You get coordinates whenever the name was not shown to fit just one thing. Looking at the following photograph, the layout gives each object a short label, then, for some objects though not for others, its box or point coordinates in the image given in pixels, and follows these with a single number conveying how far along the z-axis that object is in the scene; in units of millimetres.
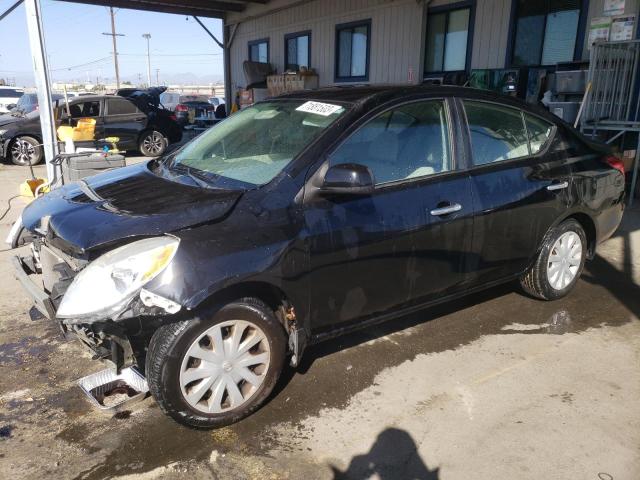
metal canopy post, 6719
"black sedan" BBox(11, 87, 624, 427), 2461
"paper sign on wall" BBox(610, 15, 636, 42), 7610
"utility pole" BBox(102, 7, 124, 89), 54588
